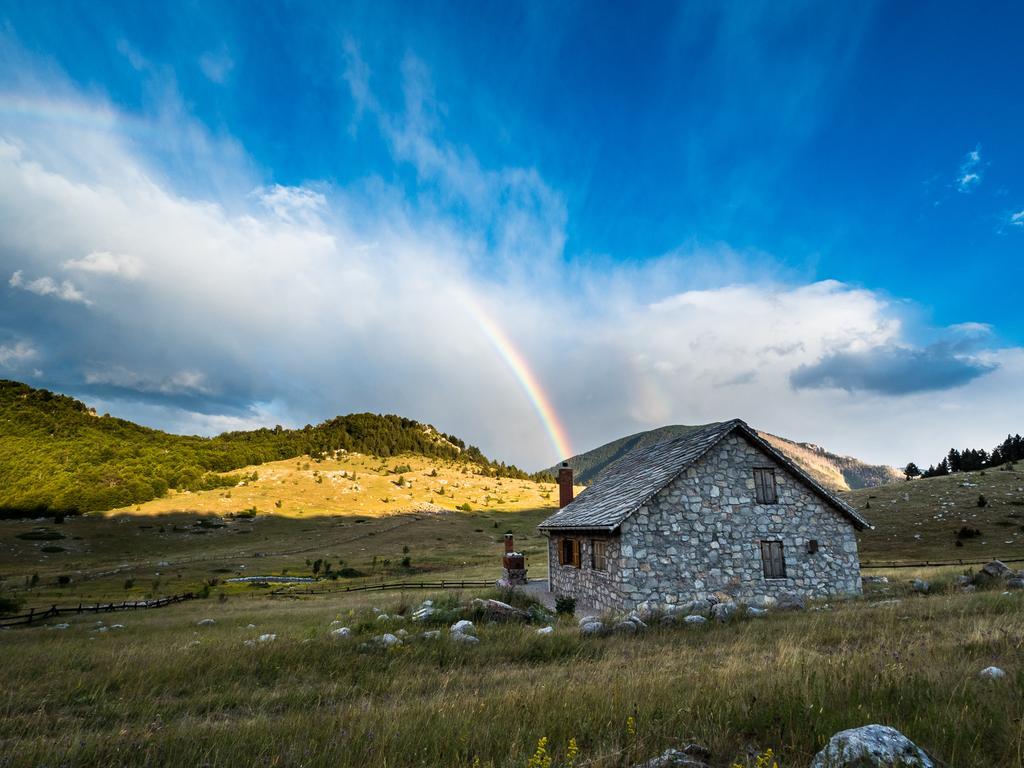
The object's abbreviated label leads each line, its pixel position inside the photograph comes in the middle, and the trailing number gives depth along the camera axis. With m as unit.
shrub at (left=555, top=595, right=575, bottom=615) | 20.55
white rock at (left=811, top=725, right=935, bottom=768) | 3.78
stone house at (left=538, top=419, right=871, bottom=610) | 20.66
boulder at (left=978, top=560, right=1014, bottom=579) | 19.86
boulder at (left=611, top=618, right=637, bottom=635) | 13.28
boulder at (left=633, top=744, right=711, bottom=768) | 4.19
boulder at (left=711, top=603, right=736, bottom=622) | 15.07
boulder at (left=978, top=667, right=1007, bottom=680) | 6.25
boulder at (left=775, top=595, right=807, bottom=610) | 18.38
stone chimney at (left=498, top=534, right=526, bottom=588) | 35.12
